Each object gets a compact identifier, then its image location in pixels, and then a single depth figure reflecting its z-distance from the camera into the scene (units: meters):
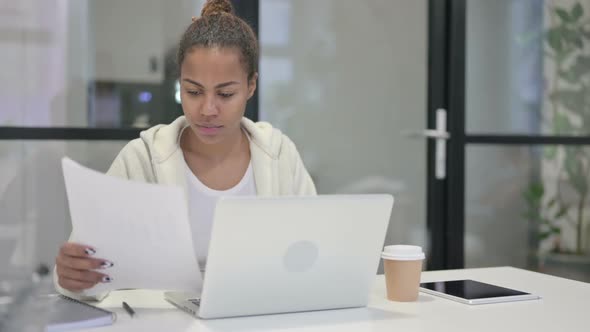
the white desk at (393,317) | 2.09
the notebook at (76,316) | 2.04
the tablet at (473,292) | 2.32
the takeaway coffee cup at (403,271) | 2.33
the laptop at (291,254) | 2.05
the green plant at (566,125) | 5.25
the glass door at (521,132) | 4.96
